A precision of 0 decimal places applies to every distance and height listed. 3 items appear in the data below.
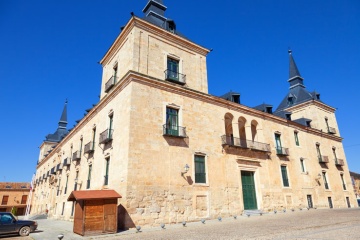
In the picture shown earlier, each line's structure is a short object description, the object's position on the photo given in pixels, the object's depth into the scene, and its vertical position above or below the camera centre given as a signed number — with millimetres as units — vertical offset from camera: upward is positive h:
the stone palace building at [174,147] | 14141 +3864
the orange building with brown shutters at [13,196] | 53094 +1331
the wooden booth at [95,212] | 10891 -562
